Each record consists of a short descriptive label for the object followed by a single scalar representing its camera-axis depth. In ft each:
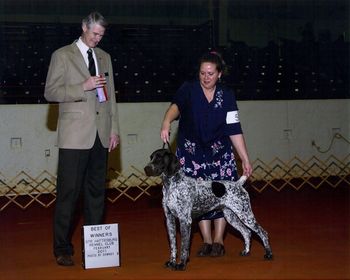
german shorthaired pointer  13.51
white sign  13.67
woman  14.64
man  13.72
